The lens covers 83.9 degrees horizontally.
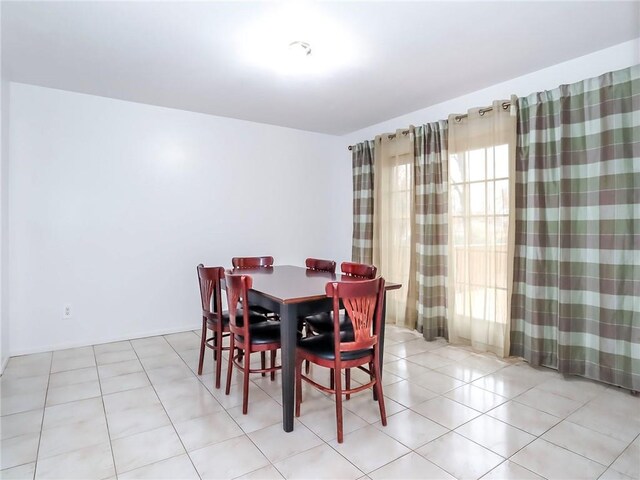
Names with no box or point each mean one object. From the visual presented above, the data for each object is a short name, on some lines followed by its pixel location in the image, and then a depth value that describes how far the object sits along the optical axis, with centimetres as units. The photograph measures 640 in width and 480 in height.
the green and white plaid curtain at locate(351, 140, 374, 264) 457
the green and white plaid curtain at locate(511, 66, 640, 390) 245
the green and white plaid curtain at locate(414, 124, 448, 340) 362
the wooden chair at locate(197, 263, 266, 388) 262
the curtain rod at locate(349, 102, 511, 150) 306
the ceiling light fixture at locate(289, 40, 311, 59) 244
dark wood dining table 198
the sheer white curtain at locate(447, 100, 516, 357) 312
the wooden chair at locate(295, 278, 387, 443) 190
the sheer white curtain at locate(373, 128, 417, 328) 402
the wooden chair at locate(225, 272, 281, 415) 221
